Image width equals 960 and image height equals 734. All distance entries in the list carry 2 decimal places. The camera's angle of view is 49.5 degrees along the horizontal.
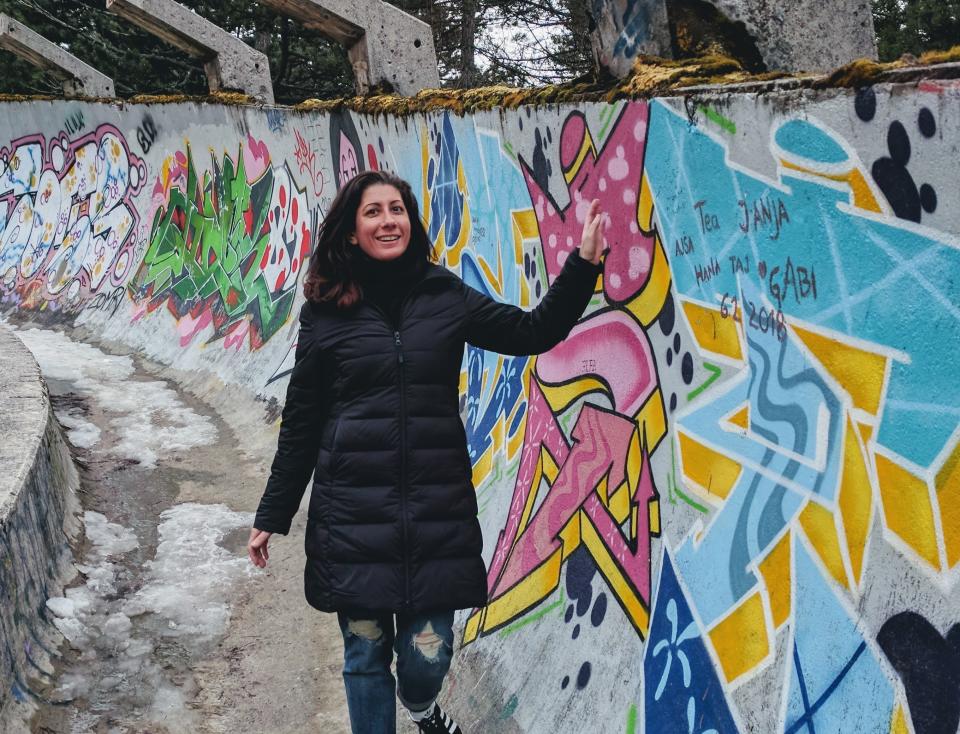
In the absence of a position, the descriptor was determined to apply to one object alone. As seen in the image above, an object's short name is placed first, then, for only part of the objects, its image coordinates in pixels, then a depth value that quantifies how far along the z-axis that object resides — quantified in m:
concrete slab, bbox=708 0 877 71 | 3.66
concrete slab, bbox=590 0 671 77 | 3.77
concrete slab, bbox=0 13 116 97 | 16.78
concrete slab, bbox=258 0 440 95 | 7.86
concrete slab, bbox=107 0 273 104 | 11.45
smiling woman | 3.04
